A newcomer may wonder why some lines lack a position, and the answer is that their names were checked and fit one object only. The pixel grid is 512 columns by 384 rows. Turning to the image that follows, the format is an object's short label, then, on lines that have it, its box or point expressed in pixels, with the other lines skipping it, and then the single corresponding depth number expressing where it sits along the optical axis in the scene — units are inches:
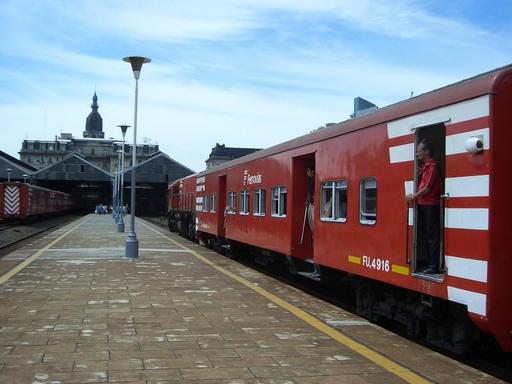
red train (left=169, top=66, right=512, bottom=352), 205.3
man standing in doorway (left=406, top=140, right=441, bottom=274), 242.8
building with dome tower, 5487.2
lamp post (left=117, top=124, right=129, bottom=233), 1247.6
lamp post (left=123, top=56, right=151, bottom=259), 659.4
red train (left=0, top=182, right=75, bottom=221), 1531.7
